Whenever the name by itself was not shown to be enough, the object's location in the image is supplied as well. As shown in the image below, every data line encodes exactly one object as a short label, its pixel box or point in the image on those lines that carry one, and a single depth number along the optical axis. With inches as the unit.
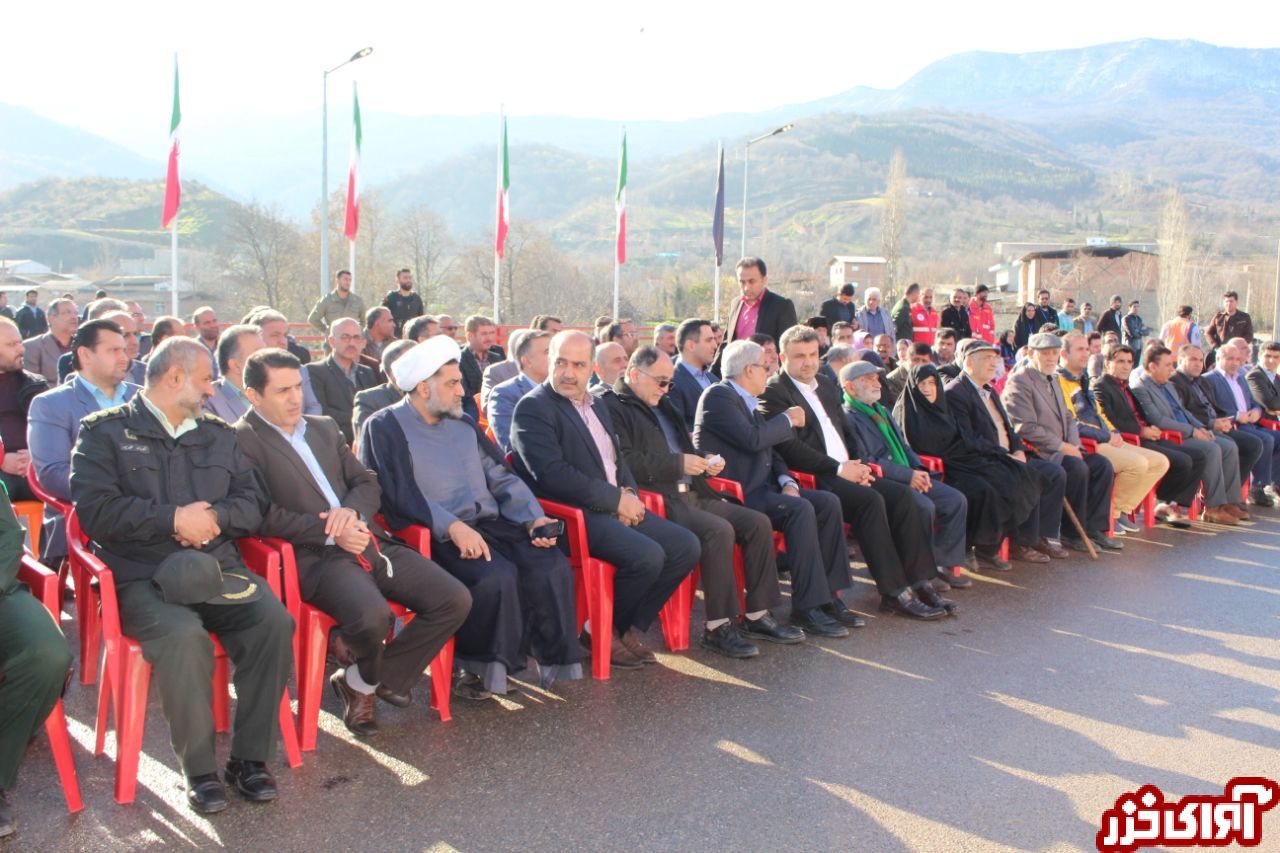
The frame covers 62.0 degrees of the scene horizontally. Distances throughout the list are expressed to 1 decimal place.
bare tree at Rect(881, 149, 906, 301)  2925.7
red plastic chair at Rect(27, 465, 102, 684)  172.8
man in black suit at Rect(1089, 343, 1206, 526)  336.2
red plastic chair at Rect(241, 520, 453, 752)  154.9
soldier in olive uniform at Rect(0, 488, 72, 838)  129.0
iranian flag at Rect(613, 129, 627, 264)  879.7
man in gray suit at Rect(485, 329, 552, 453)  226.1
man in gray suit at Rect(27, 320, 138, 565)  183.0
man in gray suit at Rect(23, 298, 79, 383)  307.1
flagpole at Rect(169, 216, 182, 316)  653.2
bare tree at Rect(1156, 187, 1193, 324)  2361.0
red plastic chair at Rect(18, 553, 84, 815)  133.1
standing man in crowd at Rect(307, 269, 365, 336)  483.5
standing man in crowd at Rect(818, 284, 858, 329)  549.0
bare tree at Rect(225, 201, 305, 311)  1935.3
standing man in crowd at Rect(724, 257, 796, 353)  327.3
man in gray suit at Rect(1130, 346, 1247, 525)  341.7
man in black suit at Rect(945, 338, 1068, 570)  286.0
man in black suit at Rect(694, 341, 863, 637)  218.4
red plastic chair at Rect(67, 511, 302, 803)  135.8
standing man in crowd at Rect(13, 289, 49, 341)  686.5
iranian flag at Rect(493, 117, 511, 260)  831.1
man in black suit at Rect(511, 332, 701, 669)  194.7
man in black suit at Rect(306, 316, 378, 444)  291.9
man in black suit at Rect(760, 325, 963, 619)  233.6
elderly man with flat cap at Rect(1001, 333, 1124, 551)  302.5
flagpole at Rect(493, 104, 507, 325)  832.9
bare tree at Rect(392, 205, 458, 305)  2345.0
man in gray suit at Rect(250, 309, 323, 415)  276.4
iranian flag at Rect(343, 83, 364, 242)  750.5
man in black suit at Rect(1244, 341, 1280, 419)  380.8
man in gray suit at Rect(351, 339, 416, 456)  233.8
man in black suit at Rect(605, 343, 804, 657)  205.6
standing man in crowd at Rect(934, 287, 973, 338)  629.0
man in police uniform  136.5
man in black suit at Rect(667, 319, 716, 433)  268.8
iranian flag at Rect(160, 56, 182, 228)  648.5
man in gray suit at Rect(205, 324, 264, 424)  225.8
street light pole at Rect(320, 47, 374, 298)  785.6
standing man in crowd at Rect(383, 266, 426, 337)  538.9
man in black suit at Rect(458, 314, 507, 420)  363.9
